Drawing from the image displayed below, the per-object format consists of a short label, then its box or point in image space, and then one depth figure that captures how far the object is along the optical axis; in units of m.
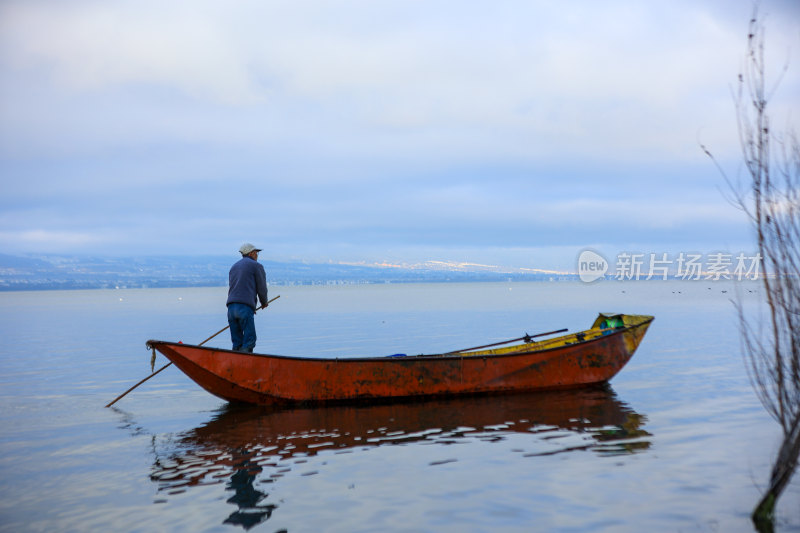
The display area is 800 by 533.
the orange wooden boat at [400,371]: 12.28
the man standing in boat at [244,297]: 13.16
